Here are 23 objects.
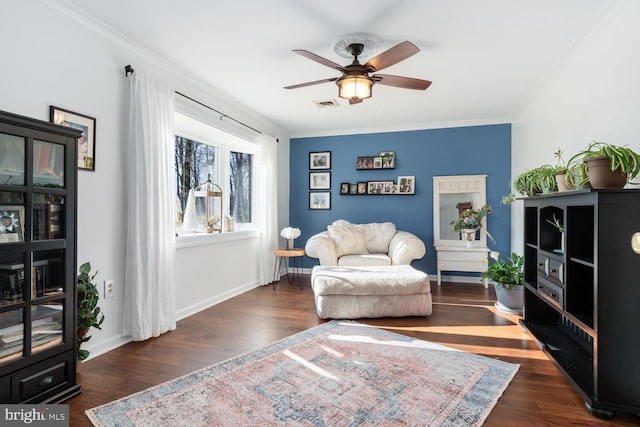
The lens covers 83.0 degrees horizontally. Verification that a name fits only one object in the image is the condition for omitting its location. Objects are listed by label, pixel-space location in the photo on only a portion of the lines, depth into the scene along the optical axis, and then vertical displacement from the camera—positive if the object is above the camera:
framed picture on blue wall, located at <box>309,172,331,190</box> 6.07 +0.57
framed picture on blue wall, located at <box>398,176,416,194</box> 5.63 +0.46
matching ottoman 3.56 -0.81
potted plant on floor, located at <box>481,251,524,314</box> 3.77 -0.74
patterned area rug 1.86 -1.05
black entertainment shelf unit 1.86 -0.46
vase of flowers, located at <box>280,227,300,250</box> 5.19 -0.27
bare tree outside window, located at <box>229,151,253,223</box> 5.11 +0.41
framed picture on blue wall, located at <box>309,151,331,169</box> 6.07 +0.92
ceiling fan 2.61 +1.08
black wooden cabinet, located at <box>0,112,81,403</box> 1.80 -0.25
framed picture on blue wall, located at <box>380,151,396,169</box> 5.72 +0.87
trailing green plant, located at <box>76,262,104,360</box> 2.34 -0.62
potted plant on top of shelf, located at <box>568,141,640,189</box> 1.86 +0.25
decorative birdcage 4.29 +0.14
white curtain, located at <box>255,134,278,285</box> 5.19 +0.13
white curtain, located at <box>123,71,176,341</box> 2.94 -0.01
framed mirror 5.36 +0.21
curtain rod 2.91 +1.17
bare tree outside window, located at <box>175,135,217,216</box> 4.18 +0.61
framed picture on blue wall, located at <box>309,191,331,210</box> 6.07 +0.24
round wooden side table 5.07 -0.80
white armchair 4.64 -0.43
